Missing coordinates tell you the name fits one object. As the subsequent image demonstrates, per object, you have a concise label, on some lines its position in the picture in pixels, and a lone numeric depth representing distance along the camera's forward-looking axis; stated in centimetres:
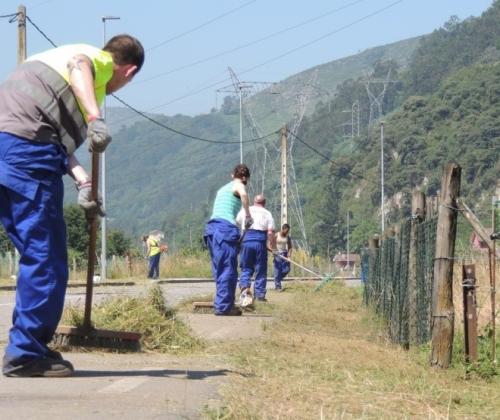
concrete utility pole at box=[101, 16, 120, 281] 4238
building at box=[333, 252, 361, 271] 12932
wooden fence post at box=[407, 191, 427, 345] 1066
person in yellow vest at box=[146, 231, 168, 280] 3803
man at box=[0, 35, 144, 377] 686
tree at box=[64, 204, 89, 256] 8985
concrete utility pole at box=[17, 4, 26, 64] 3304
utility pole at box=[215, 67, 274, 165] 7476
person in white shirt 1864
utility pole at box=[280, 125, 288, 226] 6129
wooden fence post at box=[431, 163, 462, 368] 902
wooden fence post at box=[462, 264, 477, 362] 916
